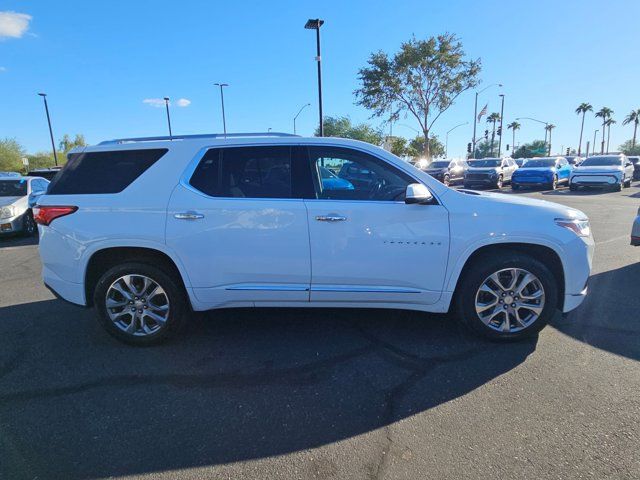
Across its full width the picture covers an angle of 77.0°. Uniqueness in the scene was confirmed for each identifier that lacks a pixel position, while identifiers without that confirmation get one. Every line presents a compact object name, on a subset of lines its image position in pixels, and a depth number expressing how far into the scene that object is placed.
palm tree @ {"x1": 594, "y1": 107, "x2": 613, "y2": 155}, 87.88
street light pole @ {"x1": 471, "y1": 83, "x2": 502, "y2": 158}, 45.00
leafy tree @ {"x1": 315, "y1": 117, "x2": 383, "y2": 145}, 53.22
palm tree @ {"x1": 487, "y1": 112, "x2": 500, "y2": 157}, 88.88
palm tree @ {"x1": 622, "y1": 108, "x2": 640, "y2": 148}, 89.76
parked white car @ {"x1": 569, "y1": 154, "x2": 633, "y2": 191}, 18.98
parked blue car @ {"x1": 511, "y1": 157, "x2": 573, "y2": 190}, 20.66
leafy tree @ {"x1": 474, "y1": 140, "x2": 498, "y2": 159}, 94.26
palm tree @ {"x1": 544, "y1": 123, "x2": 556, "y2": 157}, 101.59
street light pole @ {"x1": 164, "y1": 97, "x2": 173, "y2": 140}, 41.54
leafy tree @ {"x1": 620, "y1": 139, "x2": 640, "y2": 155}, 91.50
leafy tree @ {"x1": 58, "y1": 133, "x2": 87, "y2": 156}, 71.99
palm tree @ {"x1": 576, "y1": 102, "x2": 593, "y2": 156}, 86.78
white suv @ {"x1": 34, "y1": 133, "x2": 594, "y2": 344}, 3.49
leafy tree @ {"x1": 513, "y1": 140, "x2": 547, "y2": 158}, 84.07
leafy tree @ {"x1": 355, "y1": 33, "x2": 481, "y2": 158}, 29.11
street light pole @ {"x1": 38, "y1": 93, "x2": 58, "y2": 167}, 36.75
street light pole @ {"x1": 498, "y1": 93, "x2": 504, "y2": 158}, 48.77
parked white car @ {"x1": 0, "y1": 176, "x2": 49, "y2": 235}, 9.83
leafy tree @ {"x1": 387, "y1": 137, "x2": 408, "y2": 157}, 55.62
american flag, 41.27
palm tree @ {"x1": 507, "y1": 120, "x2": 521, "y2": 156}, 103.25
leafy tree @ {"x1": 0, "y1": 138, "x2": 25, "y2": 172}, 52.46
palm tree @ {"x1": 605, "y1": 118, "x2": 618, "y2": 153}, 91.75
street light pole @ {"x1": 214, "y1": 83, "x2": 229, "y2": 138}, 41.62
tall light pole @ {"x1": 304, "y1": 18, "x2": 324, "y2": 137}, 16.10
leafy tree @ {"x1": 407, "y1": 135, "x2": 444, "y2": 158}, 59.58
